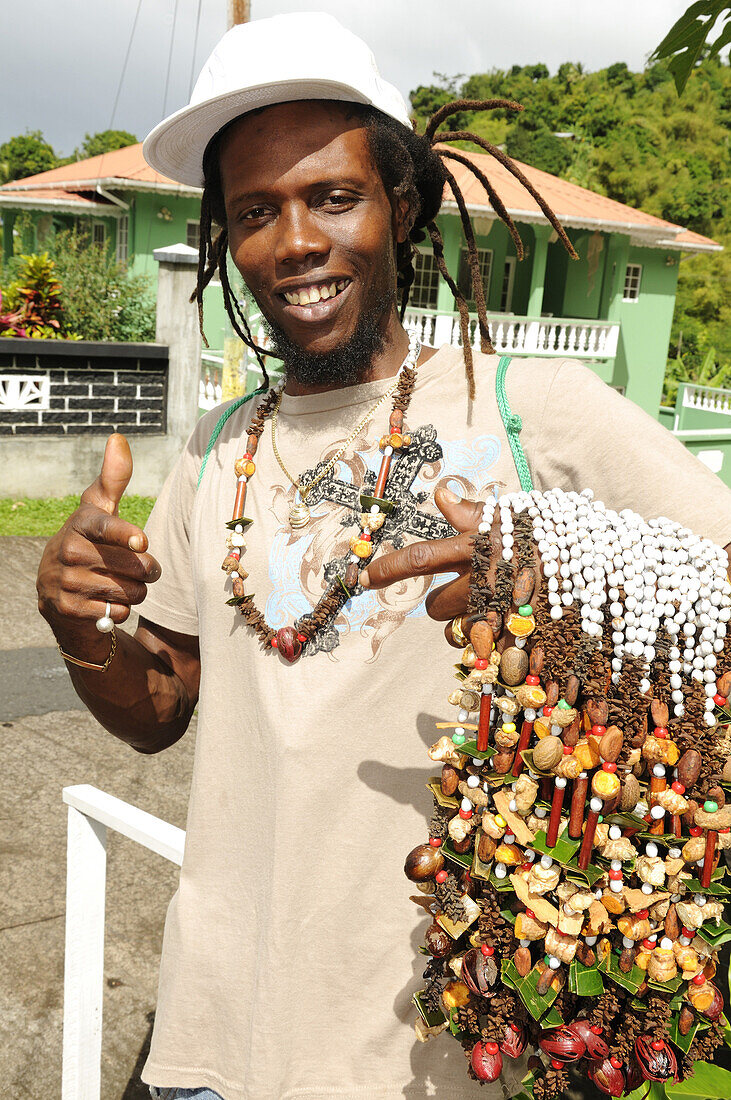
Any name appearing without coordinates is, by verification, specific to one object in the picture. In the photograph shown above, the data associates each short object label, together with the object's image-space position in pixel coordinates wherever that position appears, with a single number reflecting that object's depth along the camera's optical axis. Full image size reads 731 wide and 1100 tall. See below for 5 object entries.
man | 1.51
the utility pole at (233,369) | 8.48
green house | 17.34
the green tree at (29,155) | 42.59
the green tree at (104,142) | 41.44
